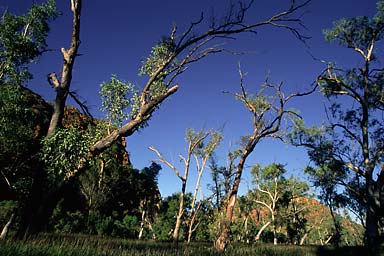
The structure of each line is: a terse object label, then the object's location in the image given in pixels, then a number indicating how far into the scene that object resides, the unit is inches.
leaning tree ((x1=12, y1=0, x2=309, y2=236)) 321.7
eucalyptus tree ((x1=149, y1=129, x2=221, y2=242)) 1157.6
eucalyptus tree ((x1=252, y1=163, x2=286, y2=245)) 1935.3
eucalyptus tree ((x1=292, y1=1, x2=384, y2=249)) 646.5
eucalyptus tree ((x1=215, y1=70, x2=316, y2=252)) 531.5
